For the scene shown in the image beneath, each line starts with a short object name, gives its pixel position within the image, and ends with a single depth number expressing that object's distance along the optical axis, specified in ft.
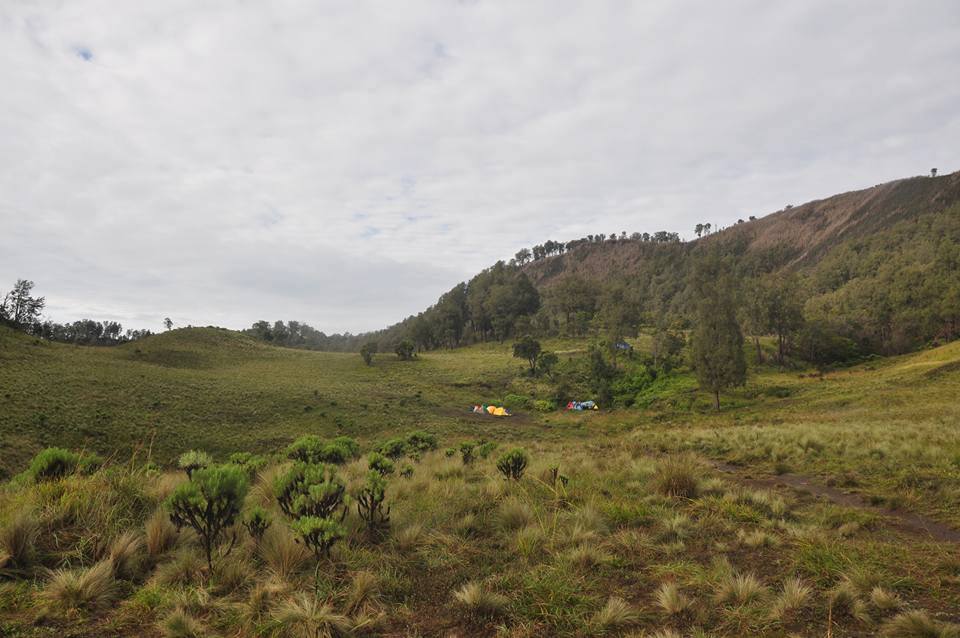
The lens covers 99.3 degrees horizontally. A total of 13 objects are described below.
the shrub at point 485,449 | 44.62
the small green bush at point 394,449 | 55.11
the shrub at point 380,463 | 25.99
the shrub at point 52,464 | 21.43
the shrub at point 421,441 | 60.29
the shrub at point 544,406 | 148.05
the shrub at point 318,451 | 41.50
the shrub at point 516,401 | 153.07
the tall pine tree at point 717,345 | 119.96
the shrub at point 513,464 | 29.99
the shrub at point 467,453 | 40.42
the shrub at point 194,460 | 19.69
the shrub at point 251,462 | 36.70
